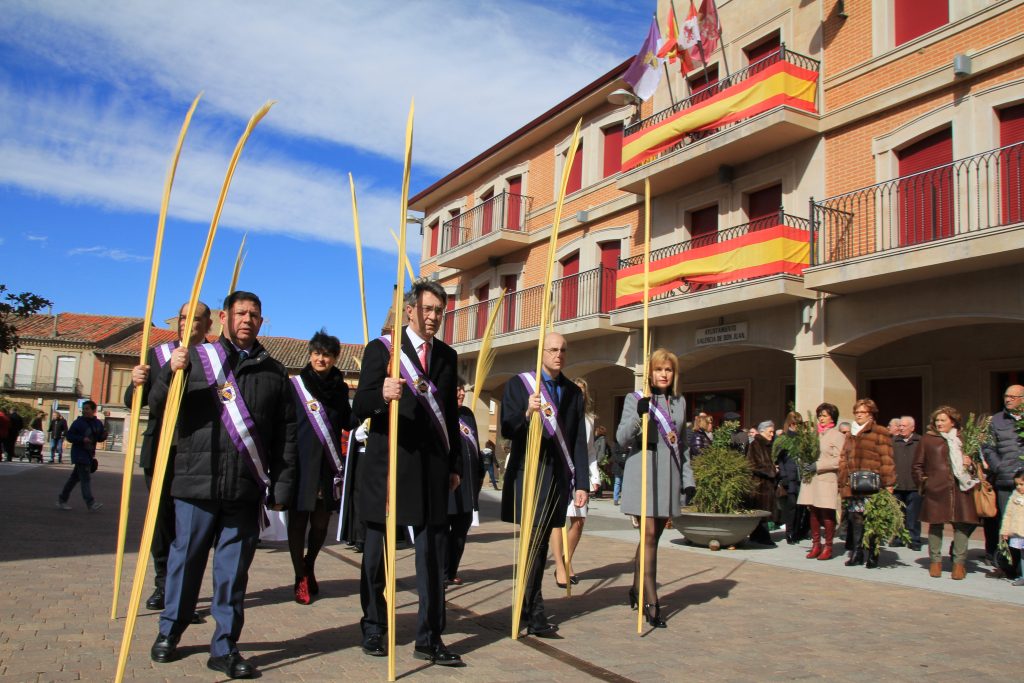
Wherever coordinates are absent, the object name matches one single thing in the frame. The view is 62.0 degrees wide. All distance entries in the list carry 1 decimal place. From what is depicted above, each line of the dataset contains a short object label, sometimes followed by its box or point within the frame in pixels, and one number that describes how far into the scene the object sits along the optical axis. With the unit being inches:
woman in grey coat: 240.7
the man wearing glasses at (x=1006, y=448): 351.6
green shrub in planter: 421.7
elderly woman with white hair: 461.1
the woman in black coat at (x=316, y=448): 254.4
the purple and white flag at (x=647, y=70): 749.9
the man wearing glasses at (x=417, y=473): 185.6
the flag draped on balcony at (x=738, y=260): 597.0
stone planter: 419.8
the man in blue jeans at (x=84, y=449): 506.0
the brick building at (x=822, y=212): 514.6
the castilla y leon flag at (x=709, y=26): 720.3
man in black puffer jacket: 176.6
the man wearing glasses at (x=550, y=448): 226.4
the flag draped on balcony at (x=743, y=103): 619.5
